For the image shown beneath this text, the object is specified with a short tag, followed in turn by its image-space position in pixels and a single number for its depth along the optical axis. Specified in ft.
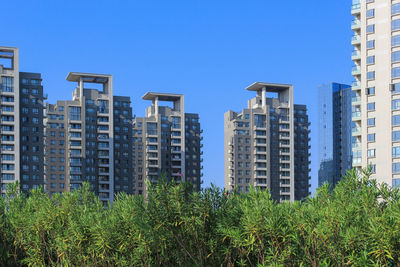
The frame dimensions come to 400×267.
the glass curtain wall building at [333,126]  524.52
